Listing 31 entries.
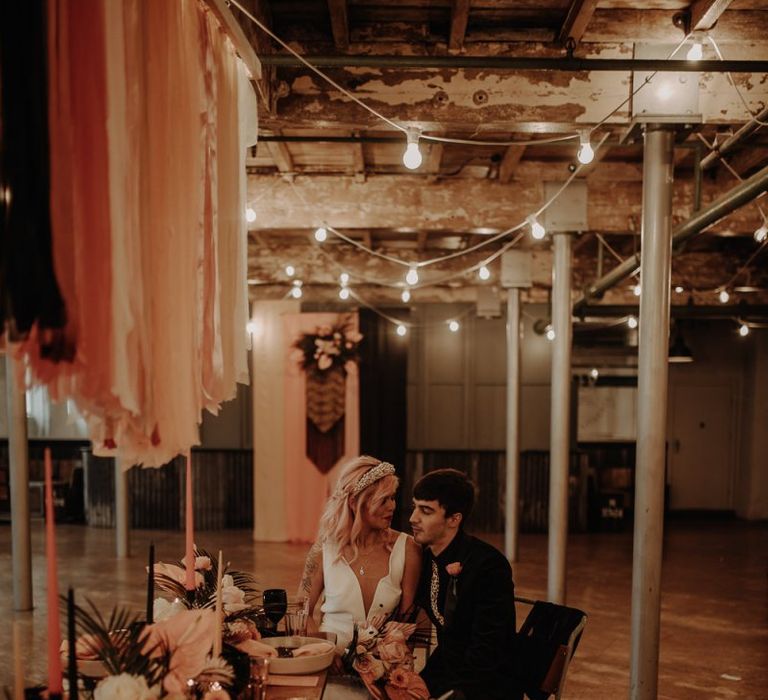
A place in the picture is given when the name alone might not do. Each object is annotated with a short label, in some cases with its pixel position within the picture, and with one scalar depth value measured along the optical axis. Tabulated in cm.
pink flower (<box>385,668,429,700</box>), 203
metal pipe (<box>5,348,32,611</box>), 554
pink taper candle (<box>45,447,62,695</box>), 121
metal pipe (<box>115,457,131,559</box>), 770
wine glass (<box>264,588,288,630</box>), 240
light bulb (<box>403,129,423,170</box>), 318
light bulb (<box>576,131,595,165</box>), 356
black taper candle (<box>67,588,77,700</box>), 126
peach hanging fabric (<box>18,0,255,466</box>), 125
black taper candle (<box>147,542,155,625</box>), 161
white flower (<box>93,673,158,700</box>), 135
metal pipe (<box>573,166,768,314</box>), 341
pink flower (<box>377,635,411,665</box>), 205
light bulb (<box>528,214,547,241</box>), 468
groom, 255
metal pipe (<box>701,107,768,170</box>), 363
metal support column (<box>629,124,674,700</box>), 364
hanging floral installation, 886
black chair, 265
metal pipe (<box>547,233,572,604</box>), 573
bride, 291
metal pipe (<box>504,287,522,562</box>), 779
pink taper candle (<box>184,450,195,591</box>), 168
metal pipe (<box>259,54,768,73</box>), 294
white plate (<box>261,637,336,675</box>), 194
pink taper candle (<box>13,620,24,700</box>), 118
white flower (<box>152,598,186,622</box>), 194
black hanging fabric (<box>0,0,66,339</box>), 115
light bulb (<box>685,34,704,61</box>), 316
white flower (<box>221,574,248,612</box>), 194
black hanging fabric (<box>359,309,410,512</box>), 909
